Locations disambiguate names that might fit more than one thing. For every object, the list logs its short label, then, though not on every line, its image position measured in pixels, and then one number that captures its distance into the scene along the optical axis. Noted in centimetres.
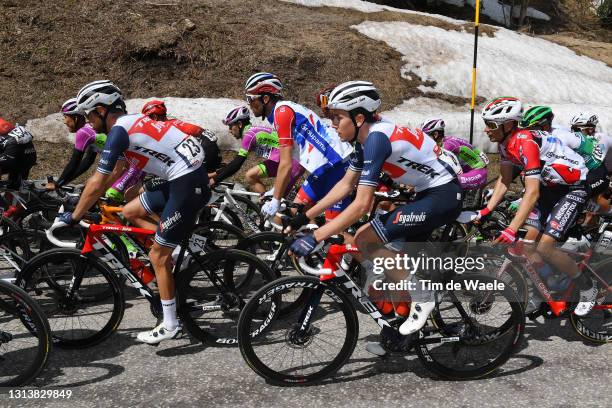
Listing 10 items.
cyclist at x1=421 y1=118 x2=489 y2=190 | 896
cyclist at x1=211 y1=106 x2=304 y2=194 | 848
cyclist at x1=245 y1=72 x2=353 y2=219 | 709
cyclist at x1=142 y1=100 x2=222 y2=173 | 877
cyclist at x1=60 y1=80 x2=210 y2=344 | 525
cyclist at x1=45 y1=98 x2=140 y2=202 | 730
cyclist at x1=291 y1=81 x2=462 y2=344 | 477
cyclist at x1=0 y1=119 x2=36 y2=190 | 824
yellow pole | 1265
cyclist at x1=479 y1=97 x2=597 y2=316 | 574
